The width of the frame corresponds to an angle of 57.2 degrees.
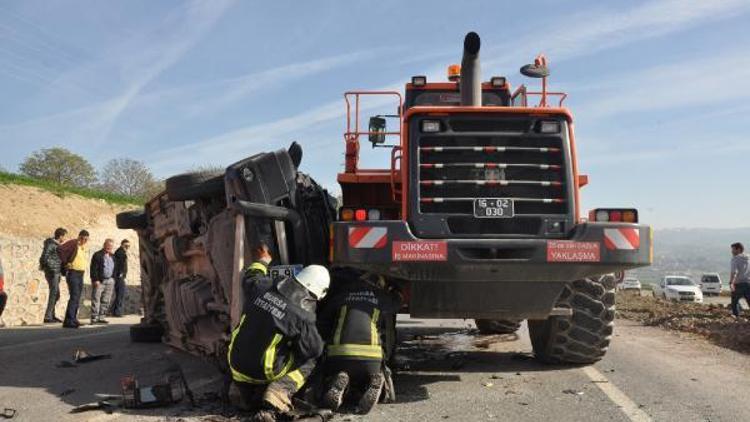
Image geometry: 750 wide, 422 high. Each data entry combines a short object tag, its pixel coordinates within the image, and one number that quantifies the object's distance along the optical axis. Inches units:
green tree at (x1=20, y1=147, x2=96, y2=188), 1600.6
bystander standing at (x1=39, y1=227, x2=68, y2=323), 483.5
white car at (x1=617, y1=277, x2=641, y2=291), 1787.9
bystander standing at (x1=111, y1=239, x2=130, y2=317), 589.3
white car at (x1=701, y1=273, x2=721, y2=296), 1648.6
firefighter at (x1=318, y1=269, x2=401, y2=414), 203.2
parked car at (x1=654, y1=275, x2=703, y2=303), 1236.5
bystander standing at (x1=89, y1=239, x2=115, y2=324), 524.7
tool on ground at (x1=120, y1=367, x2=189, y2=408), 210.1
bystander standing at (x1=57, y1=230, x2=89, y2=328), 481.4
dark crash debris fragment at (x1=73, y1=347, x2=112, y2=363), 302.4
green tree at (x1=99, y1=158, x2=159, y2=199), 1641.2
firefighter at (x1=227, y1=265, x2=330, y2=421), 193.6
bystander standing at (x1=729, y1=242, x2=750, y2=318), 541.0
